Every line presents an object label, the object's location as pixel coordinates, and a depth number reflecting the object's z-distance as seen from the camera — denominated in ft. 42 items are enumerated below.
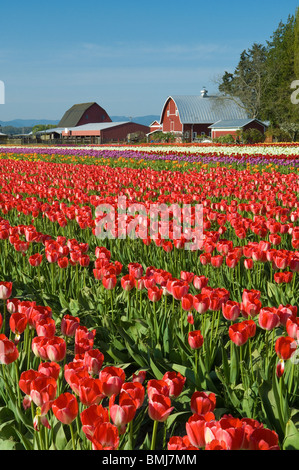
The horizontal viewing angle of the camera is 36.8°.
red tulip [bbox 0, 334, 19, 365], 6.43
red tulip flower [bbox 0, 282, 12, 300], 9.08
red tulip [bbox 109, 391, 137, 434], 4.83
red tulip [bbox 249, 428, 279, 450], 4.25
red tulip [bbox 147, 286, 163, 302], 8.96
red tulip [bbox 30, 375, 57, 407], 5.32
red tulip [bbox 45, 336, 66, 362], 6.29
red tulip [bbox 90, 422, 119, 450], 4.43
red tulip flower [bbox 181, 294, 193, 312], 8.17
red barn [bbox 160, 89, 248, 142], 218.18
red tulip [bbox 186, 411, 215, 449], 4.48
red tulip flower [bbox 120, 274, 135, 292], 9.77
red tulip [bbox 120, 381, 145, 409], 4.99
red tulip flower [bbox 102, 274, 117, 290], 9.68
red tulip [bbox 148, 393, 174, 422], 4.91
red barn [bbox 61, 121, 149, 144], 236.02
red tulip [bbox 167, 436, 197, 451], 4.45
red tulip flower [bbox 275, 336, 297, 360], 6.56
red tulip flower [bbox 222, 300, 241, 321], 7.68
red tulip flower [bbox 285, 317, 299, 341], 6.81
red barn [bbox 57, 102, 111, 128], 292.40
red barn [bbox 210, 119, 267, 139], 193.57
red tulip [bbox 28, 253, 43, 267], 11.73
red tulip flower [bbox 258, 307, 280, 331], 7.16
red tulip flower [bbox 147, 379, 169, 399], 5.04
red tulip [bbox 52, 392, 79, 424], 4.98
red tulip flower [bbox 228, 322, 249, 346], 6.91
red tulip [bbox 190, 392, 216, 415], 5.07
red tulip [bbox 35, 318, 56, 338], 6.84
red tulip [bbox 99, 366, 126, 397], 5.34
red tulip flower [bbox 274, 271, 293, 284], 9.99
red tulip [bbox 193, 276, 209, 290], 9.49
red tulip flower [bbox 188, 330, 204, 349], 7.23
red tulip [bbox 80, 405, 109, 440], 4.59
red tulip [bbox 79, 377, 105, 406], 5.14
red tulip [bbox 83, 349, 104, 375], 6.04
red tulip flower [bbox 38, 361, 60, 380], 5.71
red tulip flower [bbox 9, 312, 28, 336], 7.30
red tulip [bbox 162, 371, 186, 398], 5.51
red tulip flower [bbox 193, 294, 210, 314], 8.02
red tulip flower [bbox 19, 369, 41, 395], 5.50
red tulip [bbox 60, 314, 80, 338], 7.45
